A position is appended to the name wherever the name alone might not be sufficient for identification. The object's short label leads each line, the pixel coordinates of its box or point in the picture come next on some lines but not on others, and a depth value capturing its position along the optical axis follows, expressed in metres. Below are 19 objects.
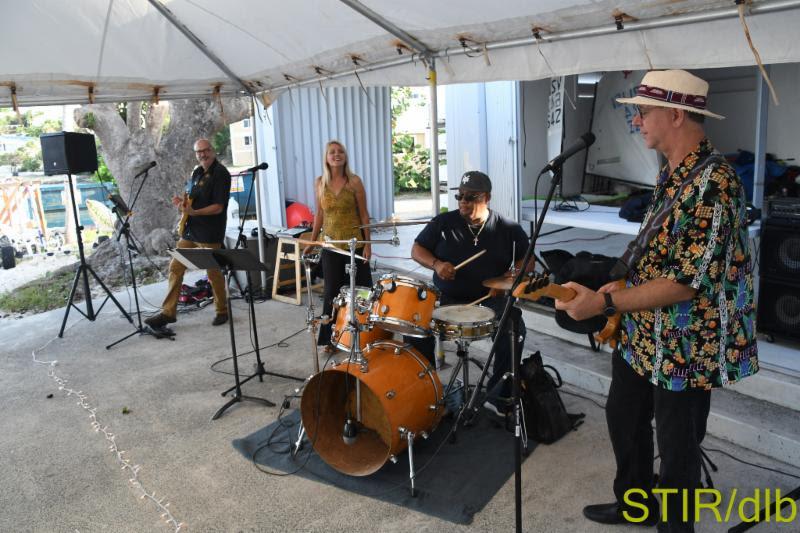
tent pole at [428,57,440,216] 4.04
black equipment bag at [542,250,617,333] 2.28
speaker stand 5.72
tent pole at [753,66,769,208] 3.83
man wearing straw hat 1.95
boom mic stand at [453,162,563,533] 2.05
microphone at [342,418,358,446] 3.34
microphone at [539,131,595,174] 2.03
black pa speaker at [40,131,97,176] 5.65
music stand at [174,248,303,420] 3.72
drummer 3.62
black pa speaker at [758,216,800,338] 3.60
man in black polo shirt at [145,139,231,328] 5.66
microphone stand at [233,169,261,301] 6.89
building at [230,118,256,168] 25.62
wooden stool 6.54
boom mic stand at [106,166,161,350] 5.71
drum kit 3.05
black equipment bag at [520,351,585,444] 3.43
